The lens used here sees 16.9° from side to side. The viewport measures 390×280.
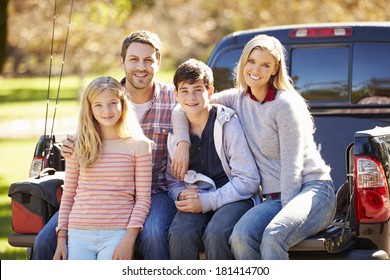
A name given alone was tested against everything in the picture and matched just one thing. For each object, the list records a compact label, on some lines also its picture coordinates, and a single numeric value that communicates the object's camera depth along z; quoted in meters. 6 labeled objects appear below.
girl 7.40
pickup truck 7.34
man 8.06
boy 7.26
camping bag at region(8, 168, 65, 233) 7.96
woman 7.05
